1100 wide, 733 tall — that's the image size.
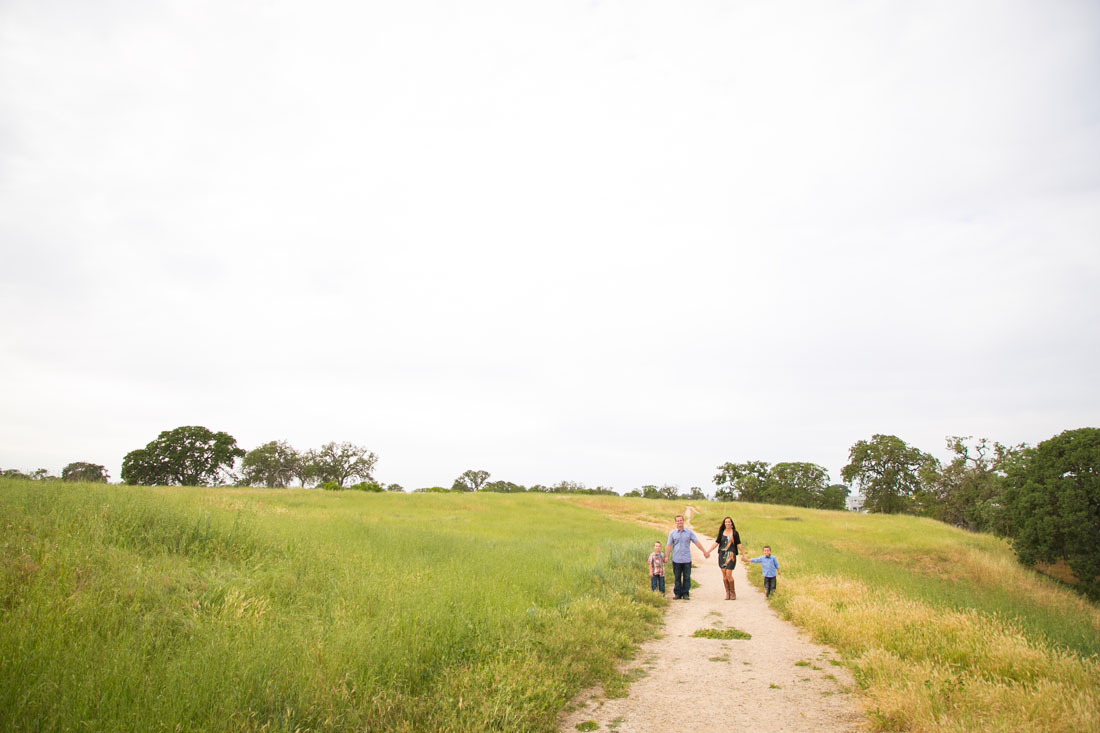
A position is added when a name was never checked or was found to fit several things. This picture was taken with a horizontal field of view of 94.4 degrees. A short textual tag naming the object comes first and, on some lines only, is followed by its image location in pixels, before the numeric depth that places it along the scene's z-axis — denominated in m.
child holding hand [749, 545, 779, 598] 13.59
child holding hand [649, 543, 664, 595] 13.30
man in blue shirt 12.94
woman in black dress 13.17
